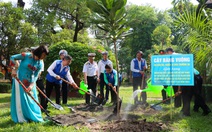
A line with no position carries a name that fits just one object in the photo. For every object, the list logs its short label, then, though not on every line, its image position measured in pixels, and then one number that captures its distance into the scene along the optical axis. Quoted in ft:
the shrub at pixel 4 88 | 63.41
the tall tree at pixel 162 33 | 97.14
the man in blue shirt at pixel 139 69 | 31.73
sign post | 20.71
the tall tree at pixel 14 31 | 52.75
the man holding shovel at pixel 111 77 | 27.98
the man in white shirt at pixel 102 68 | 31.63
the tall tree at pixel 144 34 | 134.21
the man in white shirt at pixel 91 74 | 30.68
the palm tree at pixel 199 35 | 21.24
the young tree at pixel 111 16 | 18.43
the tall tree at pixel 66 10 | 74.49
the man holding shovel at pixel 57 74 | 25.49
